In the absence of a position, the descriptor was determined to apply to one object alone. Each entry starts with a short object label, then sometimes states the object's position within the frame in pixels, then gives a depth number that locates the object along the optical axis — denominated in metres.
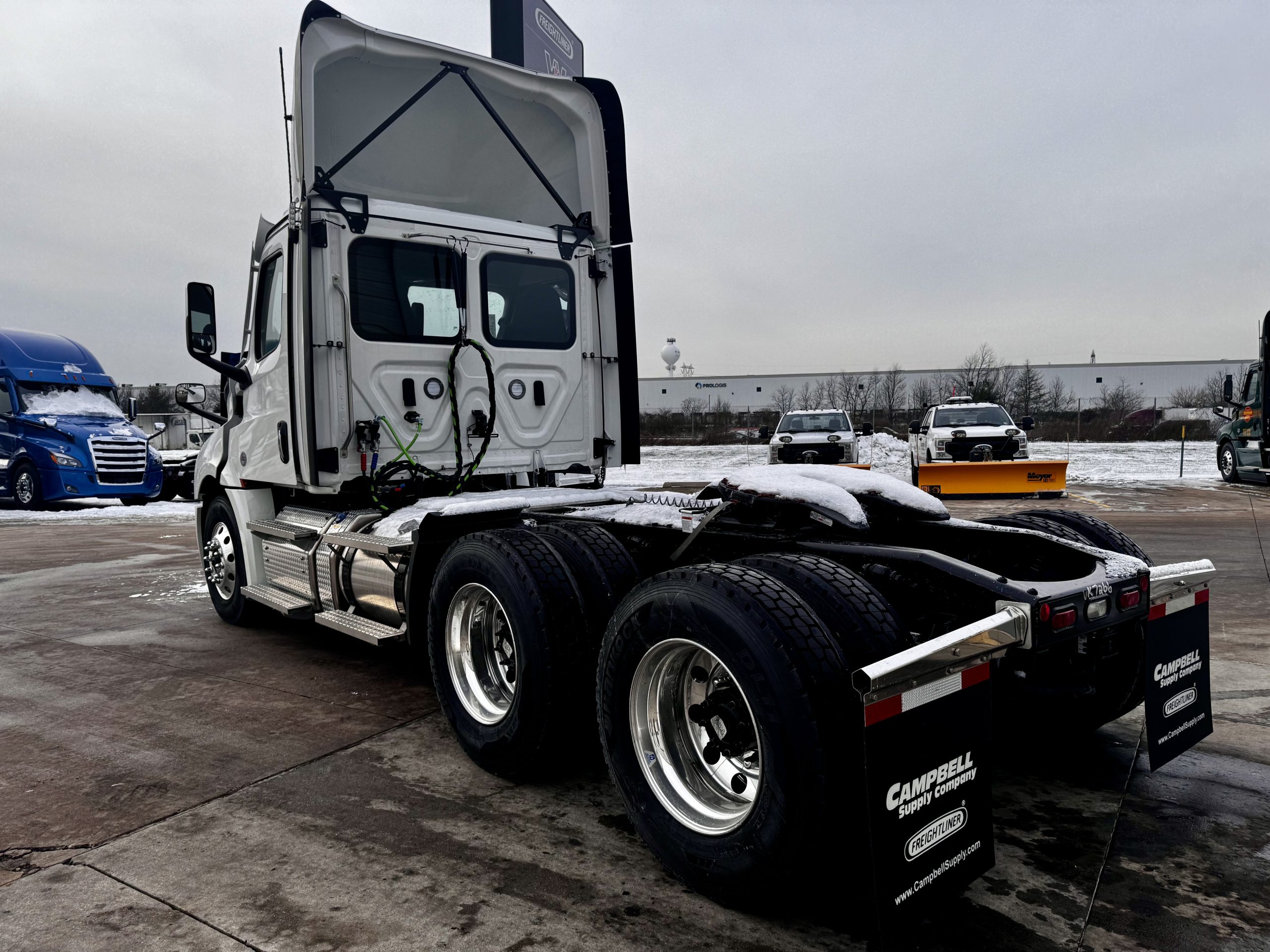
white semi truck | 2.31
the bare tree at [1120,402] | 42.09
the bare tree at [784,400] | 51.91
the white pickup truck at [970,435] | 17.27
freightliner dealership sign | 9.30
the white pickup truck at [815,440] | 18.83
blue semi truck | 17.03
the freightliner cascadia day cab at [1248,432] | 16.06
